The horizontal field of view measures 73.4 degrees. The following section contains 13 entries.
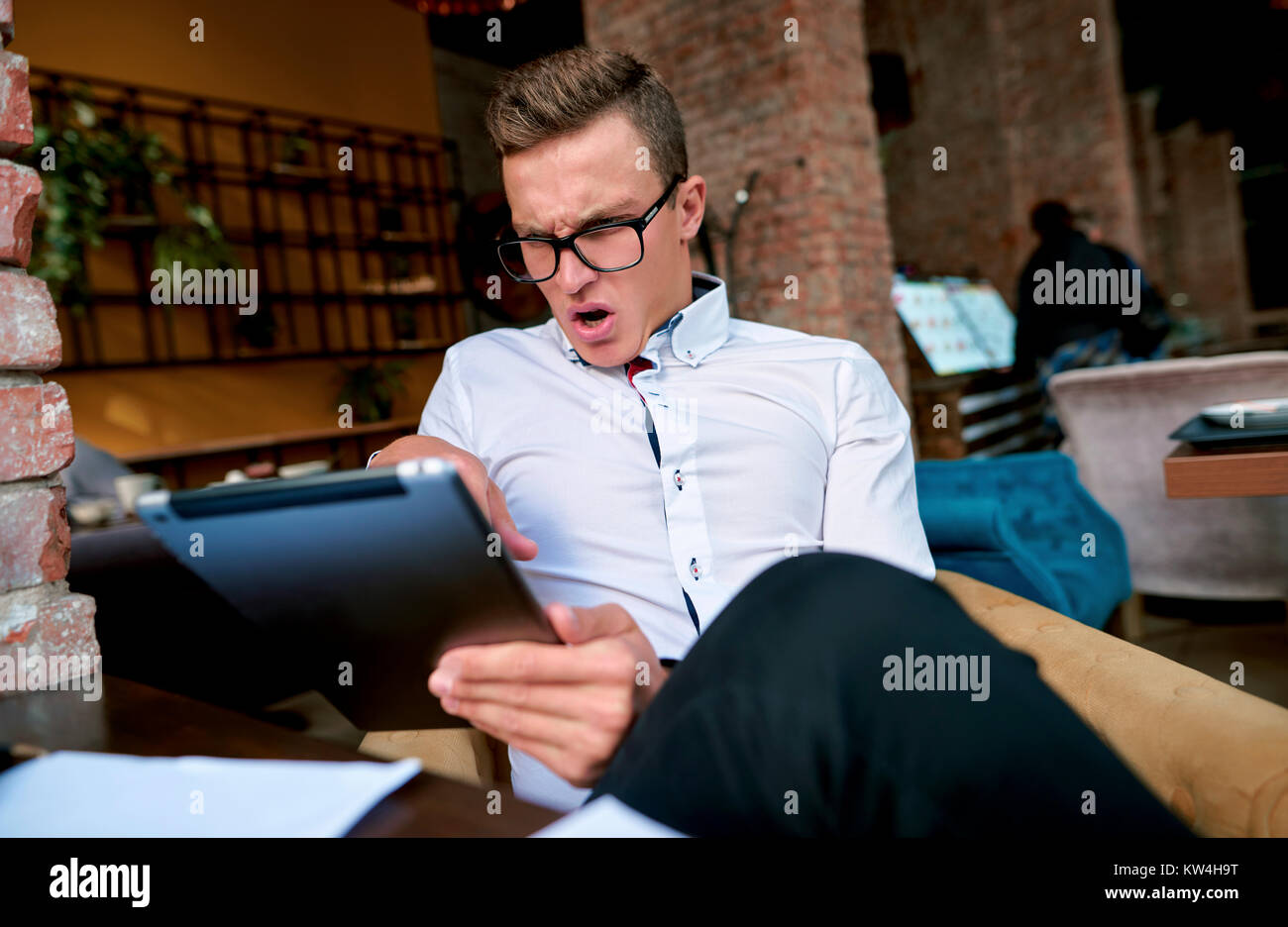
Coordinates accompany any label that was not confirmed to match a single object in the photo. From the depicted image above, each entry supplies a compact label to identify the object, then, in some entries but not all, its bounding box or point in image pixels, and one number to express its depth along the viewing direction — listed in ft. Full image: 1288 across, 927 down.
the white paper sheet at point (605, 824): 1.59
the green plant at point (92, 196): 12.28
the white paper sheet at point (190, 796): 1.73
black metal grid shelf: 15.17
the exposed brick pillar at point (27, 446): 2.87
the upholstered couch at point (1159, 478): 6.95
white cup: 7.61
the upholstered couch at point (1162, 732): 2.26
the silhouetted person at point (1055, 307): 14.48
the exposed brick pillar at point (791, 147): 11.71
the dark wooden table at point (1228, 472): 4.63
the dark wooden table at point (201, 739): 1.72
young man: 3.93
